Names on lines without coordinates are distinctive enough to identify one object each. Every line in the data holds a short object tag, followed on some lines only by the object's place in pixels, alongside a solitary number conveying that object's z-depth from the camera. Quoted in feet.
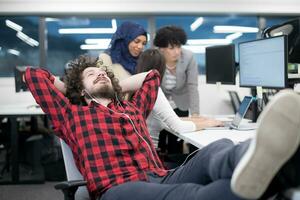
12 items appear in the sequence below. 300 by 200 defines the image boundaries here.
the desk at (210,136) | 5.76
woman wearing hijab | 8.09
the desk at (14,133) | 11.58
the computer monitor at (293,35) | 7.88
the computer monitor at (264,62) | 6.46
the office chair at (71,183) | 4.28
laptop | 6.80
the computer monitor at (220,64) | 8.66
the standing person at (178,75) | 9.00
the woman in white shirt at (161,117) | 6.66
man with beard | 2.78
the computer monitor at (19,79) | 12.99
